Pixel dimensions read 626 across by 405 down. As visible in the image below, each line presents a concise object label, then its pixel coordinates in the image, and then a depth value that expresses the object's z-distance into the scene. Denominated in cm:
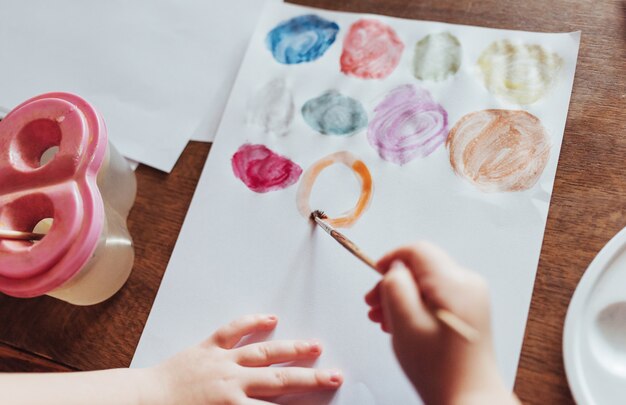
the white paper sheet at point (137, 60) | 72
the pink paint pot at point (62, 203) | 54
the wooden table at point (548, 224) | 55
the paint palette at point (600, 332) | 51
